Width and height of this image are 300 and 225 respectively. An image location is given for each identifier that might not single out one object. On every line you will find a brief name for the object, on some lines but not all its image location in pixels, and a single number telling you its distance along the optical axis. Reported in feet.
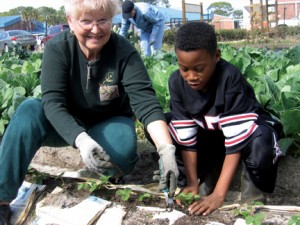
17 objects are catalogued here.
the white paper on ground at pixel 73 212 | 6.32
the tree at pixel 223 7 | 393.13
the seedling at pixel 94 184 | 6.73
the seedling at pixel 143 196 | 6.47
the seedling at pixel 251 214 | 5.27
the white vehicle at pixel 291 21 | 158.30
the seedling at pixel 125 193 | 6.35
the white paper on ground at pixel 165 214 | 6.05
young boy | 6.48
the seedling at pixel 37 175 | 7.59
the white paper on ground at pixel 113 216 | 6.22
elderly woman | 6.58
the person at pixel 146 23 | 23.47
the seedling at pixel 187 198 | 6.30
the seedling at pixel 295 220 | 5.03
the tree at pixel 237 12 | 404.77
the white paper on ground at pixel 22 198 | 6.96
